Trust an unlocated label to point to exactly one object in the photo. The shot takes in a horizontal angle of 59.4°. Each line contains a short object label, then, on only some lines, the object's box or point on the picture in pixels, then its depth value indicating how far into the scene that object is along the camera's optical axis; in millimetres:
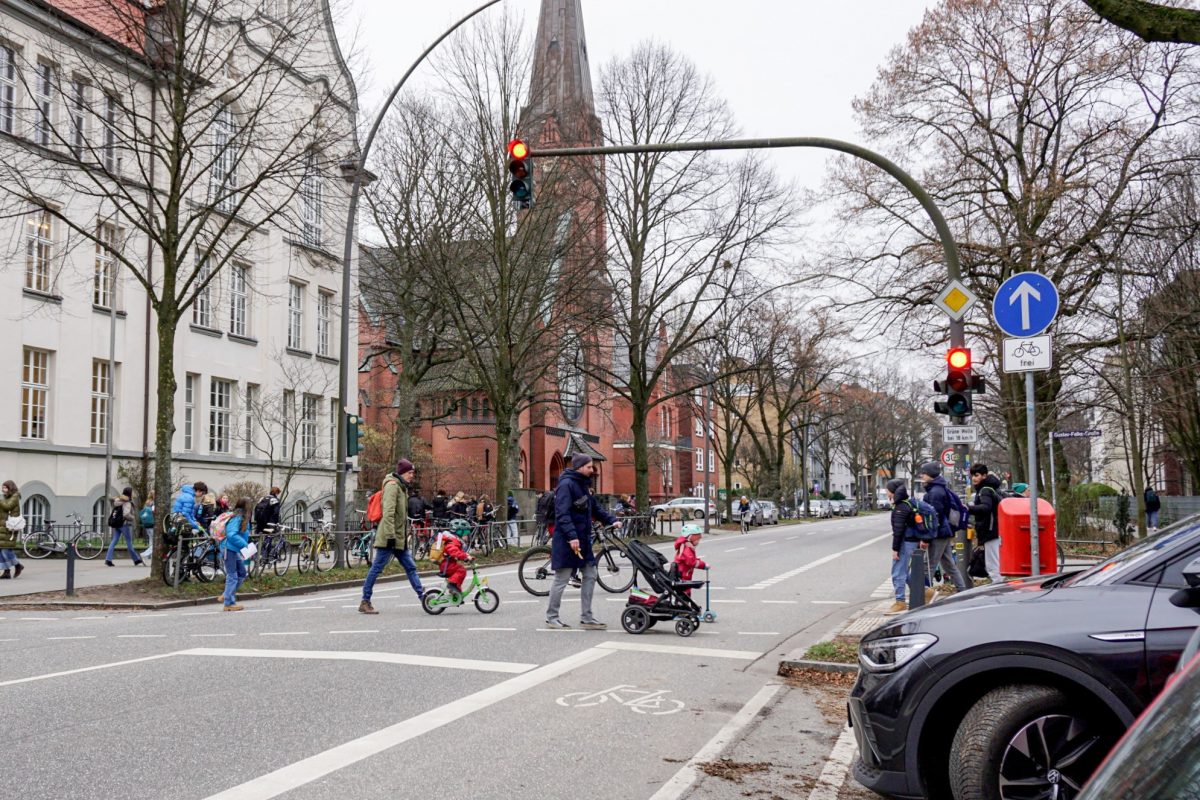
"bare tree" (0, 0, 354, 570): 17312
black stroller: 11438
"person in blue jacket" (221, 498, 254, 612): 14820
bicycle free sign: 8953
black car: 4105
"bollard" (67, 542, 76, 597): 16114
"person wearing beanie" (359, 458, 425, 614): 13547
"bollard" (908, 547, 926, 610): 11148
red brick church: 29953
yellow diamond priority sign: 11828
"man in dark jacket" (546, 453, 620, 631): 11633
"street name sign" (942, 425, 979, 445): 12562
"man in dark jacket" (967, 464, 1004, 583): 14828
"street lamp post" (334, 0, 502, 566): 19812
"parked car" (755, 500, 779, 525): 61491
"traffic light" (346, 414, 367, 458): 20328
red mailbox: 11797
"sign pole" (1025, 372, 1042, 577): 8693
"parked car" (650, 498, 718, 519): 56550
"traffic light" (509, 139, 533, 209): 13078
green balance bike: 13148
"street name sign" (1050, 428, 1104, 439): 19172
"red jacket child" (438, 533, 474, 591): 13203
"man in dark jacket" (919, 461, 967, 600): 13578
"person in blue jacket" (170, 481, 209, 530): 18438
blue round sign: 9242
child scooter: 12338
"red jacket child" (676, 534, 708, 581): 11531
